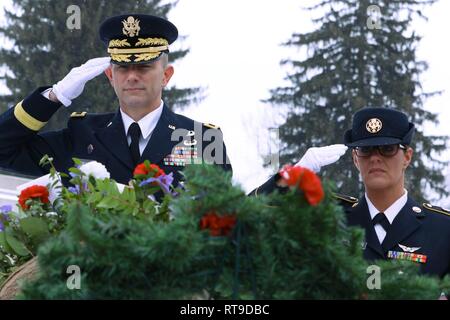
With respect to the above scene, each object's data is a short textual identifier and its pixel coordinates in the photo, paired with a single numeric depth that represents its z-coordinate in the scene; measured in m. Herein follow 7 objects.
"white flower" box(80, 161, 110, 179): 5.21
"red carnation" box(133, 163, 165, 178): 4.71
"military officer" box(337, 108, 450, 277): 7.36
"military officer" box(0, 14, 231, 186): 7.54
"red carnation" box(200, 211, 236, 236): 3.44
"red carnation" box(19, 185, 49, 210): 5.41
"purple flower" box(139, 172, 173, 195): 4.66
